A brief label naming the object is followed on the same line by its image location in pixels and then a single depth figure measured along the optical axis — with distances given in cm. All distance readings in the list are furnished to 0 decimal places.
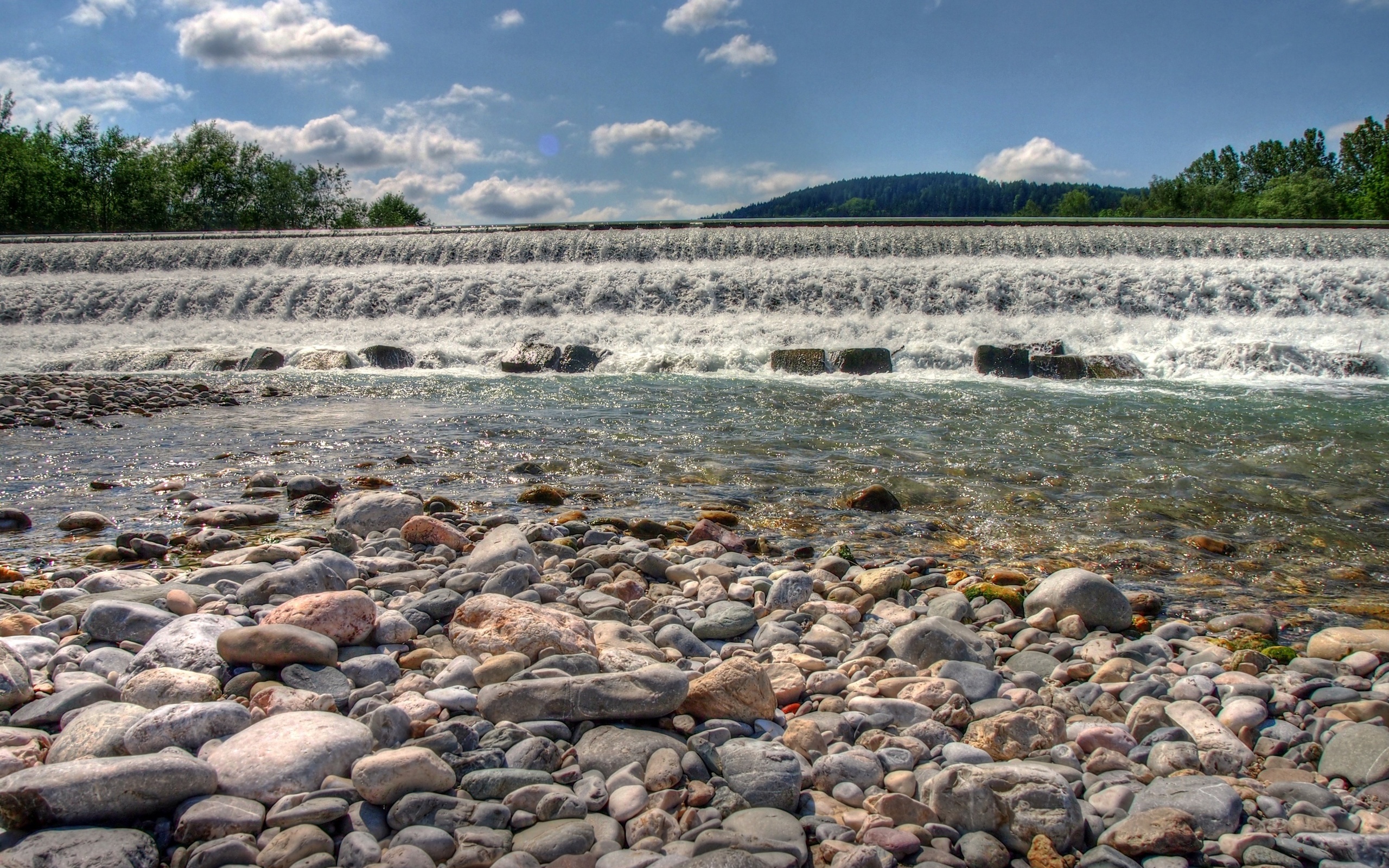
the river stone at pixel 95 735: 194
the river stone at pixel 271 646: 246
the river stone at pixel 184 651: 247
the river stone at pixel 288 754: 183
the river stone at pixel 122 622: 277
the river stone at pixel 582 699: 223
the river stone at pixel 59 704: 214
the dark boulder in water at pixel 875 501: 515
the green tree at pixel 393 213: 6000
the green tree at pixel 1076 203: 8069
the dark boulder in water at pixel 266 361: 1392
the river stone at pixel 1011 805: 181
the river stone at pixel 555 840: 171
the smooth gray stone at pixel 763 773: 193
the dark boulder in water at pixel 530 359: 1341
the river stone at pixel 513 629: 267
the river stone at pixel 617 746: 205
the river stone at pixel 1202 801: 184
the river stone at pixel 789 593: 340
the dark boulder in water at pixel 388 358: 1409
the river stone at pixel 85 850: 156
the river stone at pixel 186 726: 195
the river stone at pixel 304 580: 317
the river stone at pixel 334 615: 268
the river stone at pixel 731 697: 232
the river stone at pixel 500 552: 359
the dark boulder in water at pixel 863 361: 1237
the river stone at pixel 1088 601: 325
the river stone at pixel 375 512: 449
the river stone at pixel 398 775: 183
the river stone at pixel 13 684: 223
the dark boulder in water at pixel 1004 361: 1198
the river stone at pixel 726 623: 311
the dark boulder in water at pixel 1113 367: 1170
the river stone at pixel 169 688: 225
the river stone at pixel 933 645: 280
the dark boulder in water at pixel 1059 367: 1173
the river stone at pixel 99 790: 165
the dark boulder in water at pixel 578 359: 1335
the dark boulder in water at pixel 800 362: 1238
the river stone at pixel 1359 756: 205
